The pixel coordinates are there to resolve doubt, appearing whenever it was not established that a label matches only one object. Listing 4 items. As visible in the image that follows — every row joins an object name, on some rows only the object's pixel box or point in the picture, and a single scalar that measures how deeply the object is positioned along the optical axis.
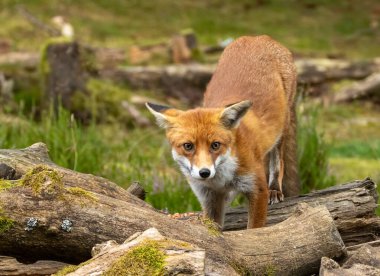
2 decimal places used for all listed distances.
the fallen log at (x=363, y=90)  27.17
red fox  11.00
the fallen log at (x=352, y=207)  10.50
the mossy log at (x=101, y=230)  7.72
